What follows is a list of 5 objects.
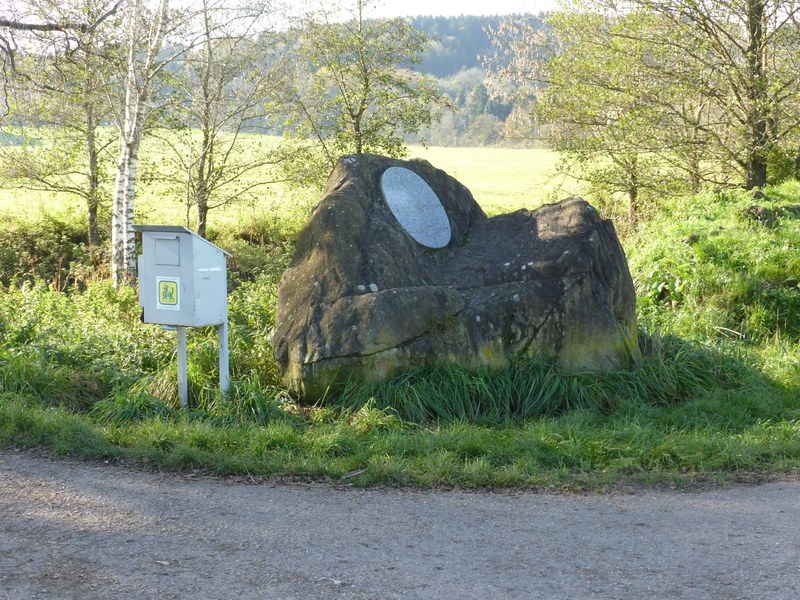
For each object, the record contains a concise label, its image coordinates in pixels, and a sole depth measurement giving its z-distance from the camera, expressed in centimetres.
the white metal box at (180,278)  668
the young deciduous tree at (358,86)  1717
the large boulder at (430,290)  707
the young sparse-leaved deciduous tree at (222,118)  1788
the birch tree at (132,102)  1331
